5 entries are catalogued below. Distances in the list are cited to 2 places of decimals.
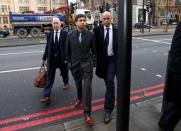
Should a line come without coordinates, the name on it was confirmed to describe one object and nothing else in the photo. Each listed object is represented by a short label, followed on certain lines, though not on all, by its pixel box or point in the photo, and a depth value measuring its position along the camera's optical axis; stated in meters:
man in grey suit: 3.66
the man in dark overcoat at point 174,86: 2.29
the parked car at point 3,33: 26.27
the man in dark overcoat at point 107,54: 3.66
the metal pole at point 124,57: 1.28
